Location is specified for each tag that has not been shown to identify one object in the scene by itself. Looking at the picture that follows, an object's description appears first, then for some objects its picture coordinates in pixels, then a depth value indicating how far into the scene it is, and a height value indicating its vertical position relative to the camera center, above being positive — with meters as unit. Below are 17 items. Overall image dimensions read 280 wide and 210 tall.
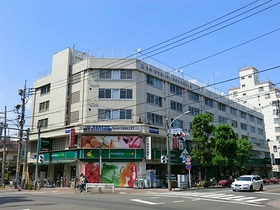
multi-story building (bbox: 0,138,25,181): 53.61 +1.47
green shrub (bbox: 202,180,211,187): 34.22 -2.33
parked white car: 24.91 -1.73
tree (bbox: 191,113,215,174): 35.53 +3.09
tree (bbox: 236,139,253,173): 44.47 +2.05
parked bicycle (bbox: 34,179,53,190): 33.70 -2.21
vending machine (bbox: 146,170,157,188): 32.35 -1.63
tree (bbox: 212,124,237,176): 36.50 +2.08
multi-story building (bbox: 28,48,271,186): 33.16 +5.79
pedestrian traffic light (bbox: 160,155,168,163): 29.33 +0.46
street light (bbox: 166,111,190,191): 28.14 +1.20
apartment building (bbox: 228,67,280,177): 79.62 +18.23
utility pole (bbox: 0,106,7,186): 37.02 -0.19
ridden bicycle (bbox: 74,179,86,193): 25.79 -2.30
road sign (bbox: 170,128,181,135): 29.48 +3.36
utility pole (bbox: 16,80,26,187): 30.95 +4.67
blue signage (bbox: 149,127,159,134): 34.38 +4.02
